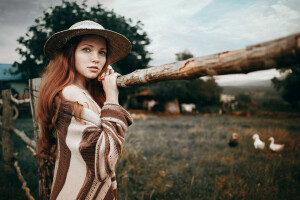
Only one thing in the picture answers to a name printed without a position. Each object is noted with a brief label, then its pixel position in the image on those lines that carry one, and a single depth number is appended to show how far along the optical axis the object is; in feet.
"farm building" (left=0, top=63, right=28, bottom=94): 63.87
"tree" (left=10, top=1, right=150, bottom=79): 29.37
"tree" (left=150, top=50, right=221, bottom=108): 71.36
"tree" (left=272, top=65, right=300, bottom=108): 52.27
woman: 3.76
